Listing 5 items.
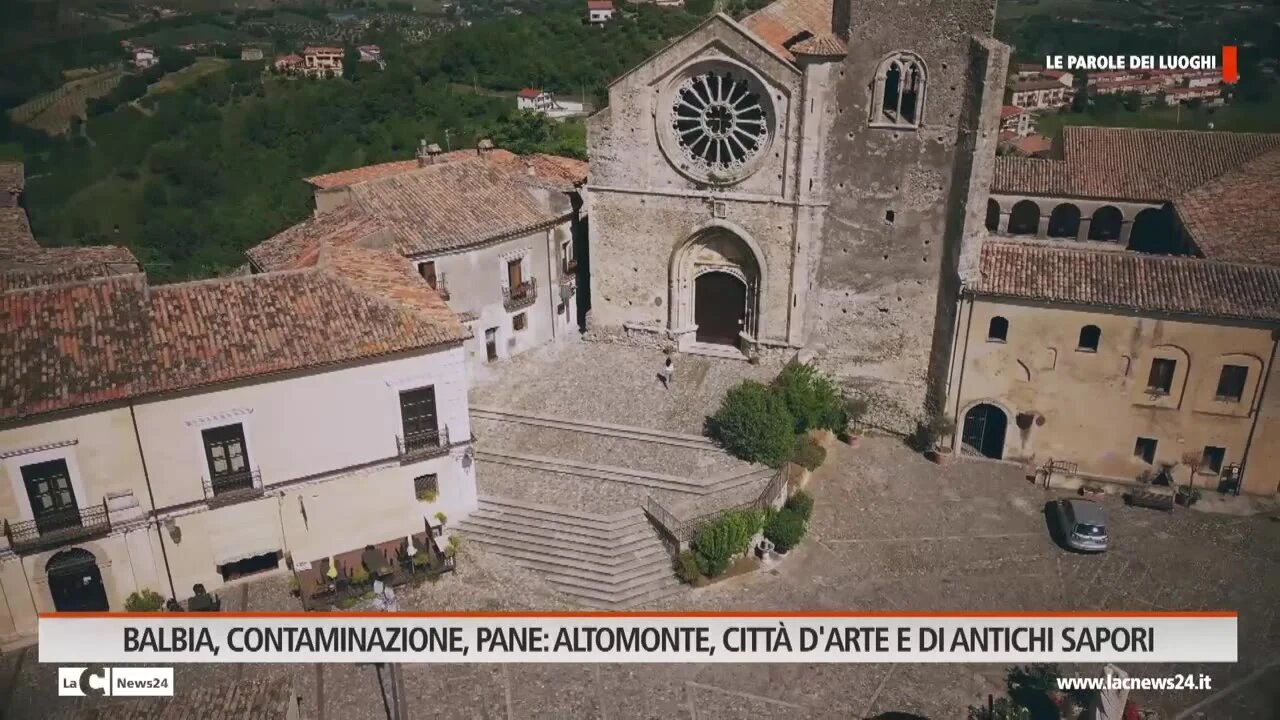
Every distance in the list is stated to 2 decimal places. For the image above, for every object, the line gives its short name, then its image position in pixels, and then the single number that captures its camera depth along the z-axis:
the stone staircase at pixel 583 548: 23.94
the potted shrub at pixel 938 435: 30.28
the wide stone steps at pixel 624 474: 26.38
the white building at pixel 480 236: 29.31
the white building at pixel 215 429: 21.06
